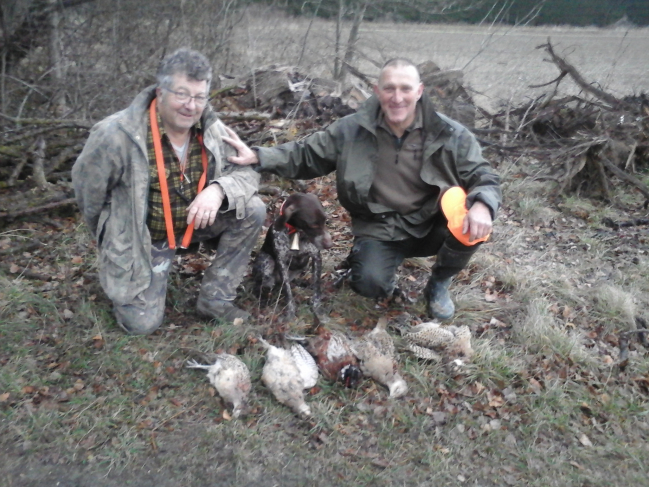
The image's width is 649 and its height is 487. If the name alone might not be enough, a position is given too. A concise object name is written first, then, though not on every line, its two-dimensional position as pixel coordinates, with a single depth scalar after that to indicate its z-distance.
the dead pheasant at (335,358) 3.68
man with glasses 3.51
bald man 3.98
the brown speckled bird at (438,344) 3.96
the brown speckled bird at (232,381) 3.48
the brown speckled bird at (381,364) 3.70
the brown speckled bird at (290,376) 3.51
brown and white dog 4.02
